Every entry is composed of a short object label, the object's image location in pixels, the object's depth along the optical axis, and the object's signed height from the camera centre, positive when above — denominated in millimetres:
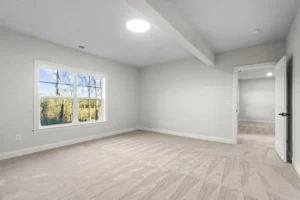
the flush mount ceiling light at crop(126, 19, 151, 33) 2655 +1439
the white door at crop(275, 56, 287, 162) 2824 -183
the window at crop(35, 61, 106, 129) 3594 +121
